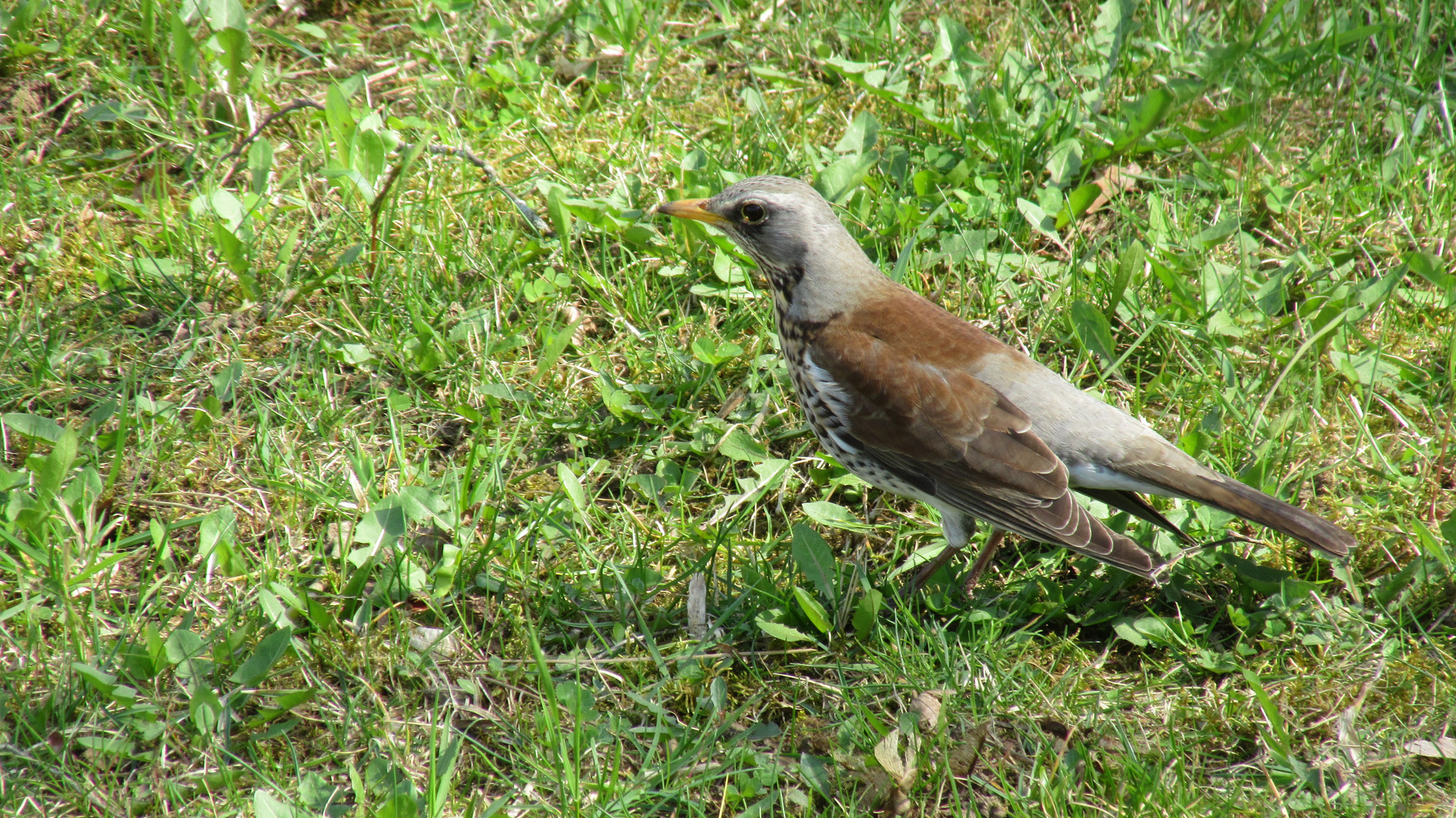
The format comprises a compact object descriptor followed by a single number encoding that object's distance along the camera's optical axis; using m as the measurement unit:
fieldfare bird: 7.04
